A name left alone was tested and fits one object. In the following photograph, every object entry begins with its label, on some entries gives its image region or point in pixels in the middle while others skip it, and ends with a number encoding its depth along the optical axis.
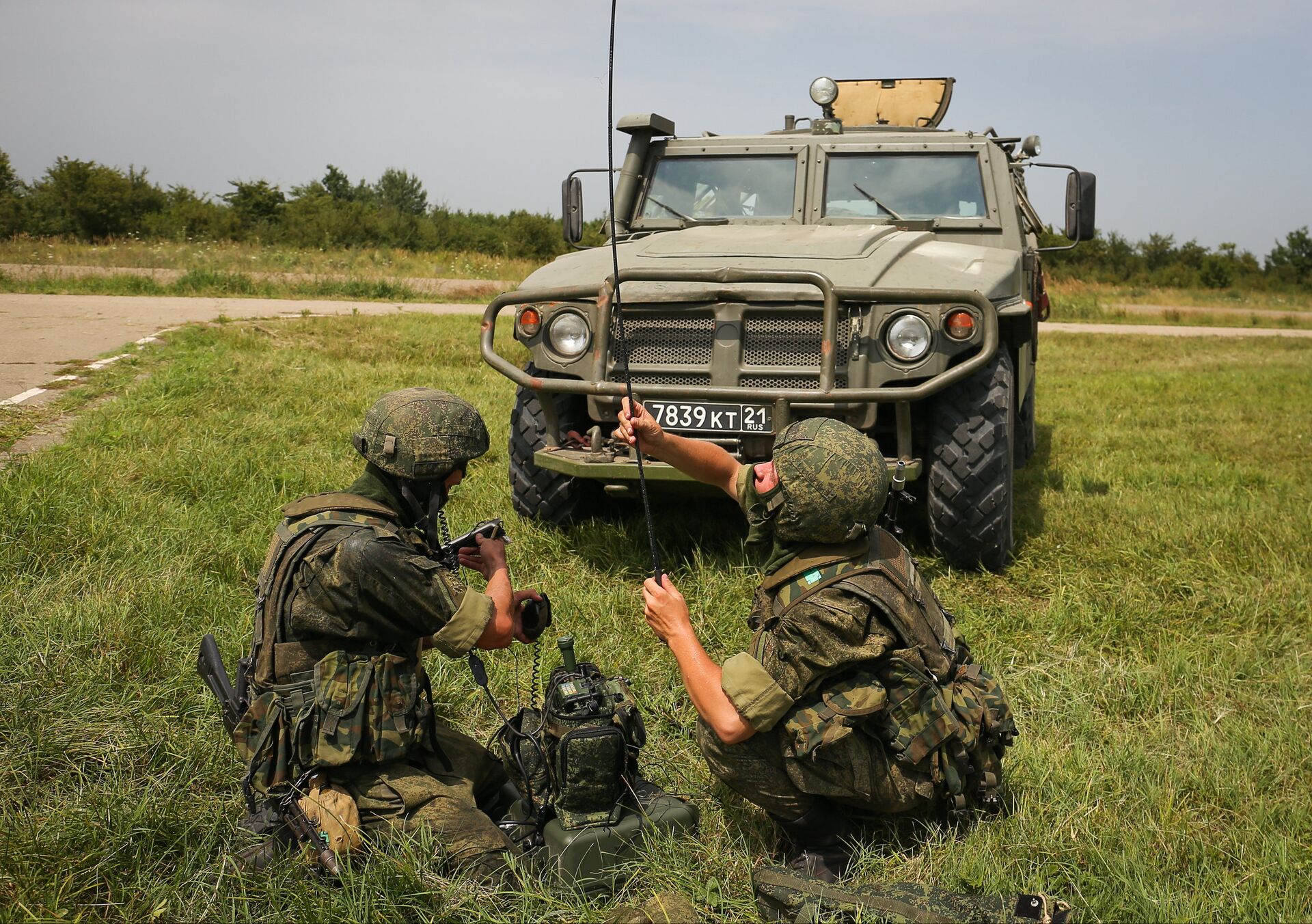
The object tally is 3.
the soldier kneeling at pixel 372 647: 2.38
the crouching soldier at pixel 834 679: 2.32
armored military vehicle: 4.02
